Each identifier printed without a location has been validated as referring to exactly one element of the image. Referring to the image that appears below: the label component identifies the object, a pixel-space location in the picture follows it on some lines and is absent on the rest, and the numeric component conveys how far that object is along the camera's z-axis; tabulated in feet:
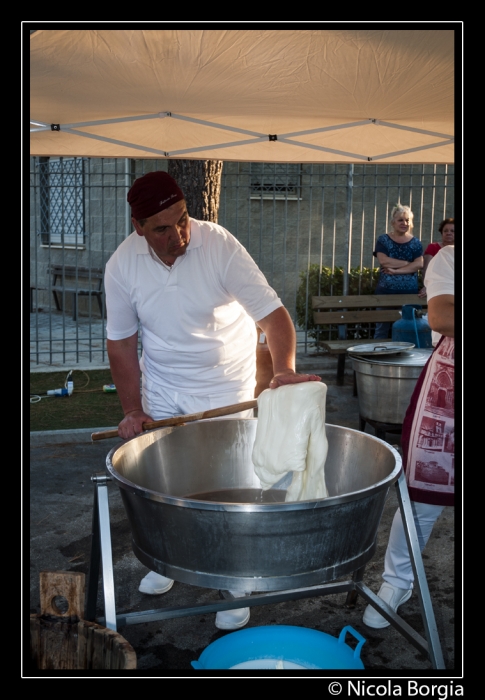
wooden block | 6.34
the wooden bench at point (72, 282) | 39.14
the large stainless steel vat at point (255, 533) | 6.15
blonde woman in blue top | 27.14
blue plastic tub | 7.22
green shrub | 30.45
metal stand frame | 7.13
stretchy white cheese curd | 7.48
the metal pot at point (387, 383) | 15.64
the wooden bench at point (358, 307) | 27.02
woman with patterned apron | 9.25
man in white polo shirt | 9.52
